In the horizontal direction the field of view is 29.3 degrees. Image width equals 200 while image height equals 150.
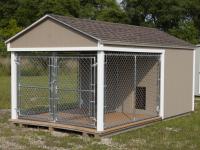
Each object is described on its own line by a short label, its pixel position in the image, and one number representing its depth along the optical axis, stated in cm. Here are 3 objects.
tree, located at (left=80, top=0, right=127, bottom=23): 4994
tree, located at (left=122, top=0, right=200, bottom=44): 4981
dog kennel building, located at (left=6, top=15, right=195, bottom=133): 997
